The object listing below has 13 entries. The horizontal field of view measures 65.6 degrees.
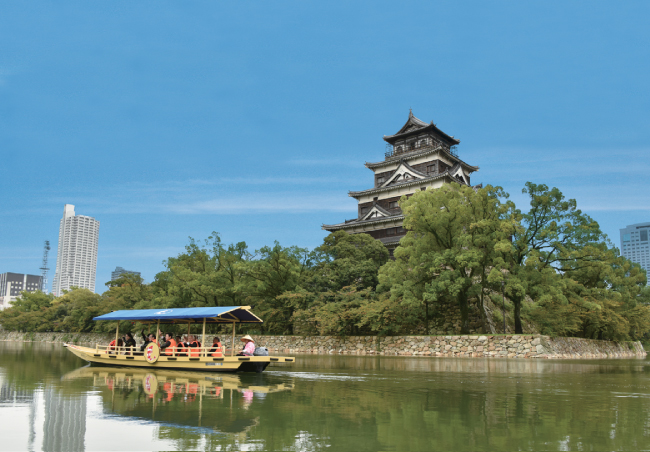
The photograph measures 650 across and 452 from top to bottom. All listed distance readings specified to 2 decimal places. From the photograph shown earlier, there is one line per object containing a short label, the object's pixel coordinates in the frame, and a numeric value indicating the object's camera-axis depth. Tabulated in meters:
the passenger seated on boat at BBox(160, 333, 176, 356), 16.69
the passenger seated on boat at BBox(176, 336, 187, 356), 16.52
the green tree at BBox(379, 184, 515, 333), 27.58
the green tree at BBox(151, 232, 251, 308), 38.03
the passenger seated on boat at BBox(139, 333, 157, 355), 18.25
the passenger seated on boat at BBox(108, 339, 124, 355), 18.42
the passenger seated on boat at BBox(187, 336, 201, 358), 16.31
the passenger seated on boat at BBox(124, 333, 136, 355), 18.56
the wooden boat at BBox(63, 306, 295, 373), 15.51
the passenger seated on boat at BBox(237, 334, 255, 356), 15.60
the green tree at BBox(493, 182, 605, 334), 27.45
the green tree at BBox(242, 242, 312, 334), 36.62
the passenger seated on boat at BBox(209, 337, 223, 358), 15.95
